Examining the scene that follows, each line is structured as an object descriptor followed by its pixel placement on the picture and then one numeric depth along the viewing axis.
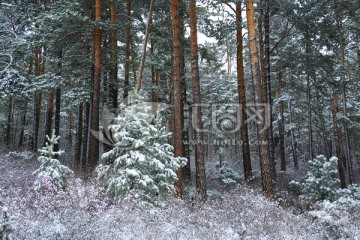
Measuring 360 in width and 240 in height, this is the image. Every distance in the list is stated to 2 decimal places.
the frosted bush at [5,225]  3.52
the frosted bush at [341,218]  5.90
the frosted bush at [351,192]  11.18
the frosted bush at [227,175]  16.38
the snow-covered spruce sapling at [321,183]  11.30
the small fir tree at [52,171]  7.46
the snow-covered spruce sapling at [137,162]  7.41
